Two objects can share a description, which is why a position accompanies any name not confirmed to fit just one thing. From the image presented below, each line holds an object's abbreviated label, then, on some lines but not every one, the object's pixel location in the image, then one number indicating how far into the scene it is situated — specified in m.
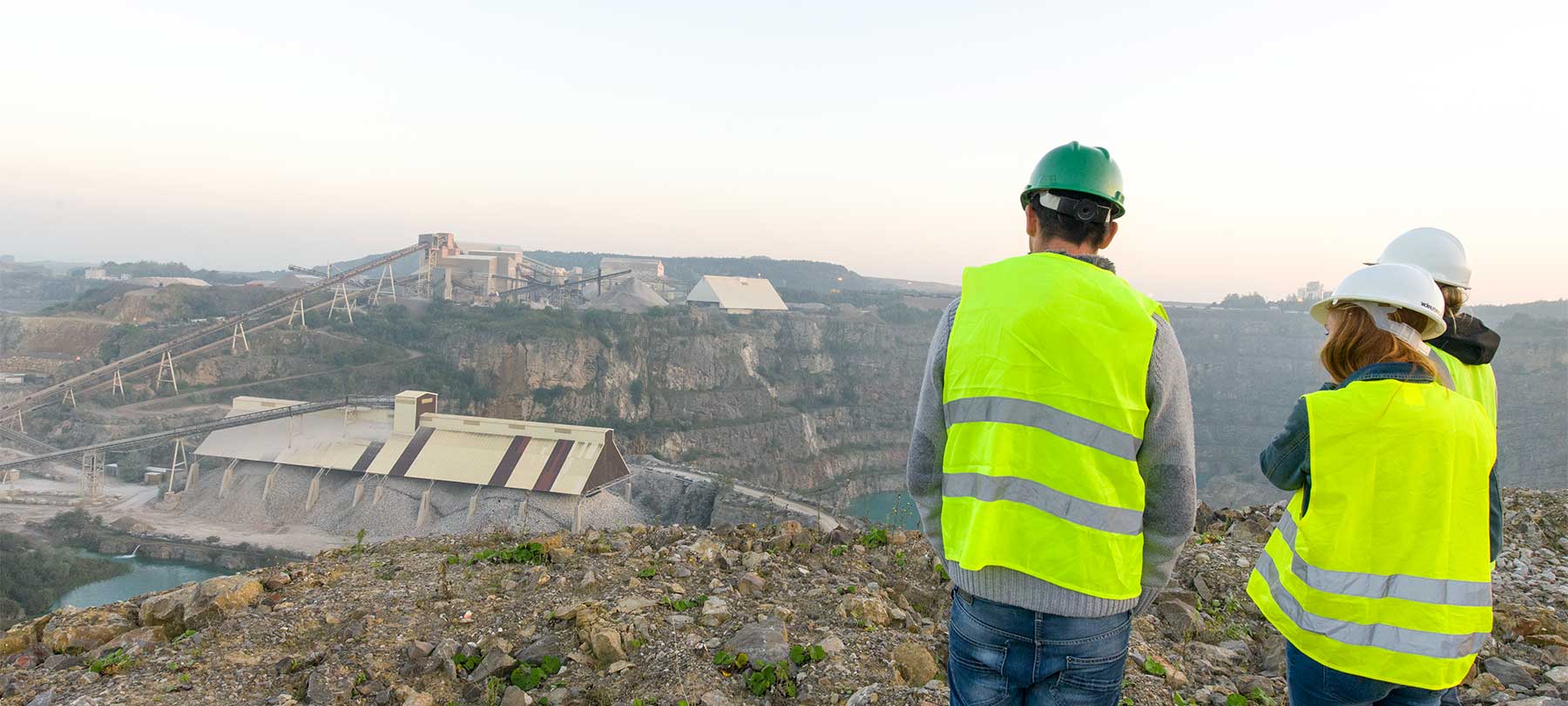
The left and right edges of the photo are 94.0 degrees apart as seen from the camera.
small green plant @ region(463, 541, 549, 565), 5.69
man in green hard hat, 1.74
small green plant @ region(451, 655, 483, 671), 4.11
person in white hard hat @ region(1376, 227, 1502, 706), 2.77
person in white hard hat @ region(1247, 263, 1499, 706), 1.97
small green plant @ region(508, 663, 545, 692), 3.89
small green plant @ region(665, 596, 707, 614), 4.64
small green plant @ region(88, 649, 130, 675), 4.01
